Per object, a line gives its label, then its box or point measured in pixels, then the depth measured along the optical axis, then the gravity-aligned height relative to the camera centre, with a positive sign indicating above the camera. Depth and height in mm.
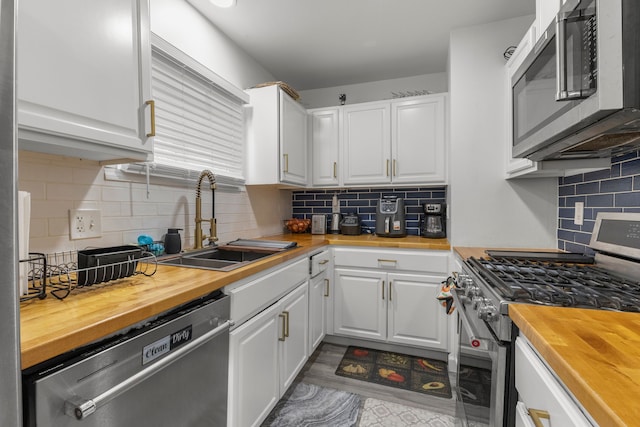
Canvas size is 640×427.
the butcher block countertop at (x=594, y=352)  441 -282
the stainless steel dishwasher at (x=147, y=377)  622 -435
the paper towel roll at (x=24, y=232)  809 -63
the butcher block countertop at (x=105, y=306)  621 -263
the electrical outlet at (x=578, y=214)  1632 -30
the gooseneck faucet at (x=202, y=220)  1777 -65
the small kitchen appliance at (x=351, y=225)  2818 -157
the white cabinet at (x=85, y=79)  824 +416
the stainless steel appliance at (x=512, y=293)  870 -269
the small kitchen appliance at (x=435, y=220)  2533 -99
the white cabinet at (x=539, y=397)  548 -400
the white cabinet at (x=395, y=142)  2482 +586
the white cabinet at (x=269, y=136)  2316 +575
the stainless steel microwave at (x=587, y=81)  675 +340
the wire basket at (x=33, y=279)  829 -238
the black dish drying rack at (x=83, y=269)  904 -208
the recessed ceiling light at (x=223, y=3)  1797 +1259
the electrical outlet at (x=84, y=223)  1214 -62
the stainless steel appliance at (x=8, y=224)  411 -21
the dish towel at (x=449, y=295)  1525 -461
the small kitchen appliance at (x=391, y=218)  2596 -83
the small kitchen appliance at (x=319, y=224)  2986 -155
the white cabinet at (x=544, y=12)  1121 +801
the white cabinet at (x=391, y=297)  2189 -681
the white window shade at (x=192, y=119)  1620 +578
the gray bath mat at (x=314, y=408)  1610 -1153
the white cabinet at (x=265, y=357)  1257 -751
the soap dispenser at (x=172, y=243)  1596 -184
